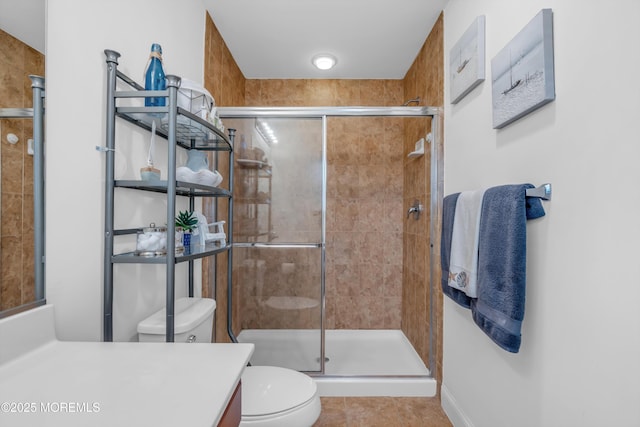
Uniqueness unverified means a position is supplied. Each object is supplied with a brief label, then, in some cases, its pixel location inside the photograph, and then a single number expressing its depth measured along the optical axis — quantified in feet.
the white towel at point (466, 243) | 4.53
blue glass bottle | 4.14
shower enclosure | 7.00
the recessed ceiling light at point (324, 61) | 8.62
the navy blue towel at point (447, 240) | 5.34
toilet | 4.12
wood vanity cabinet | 2.35
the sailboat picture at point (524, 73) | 3.42
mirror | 2.74
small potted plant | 4.56
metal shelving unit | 3.79
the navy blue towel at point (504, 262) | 3.59
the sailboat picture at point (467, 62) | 4.89
